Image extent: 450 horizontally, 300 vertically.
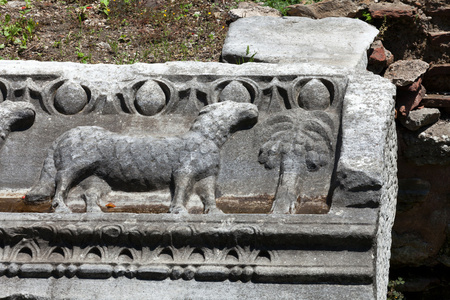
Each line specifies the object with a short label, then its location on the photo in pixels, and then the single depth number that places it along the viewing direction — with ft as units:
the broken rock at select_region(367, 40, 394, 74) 26.89
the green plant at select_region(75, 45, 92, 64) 28.60
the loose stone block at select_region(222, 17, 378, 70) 24.13
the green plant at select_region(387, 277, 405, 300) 28.86
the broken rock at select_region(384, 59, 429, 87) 26.53
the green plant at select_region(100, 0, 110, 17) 31.82
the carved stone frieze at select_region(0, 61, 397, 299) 15.97
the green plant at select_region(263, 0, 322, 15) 31.91
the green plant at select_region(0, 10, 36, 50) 29.91
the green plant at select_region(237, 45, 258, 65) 24.57
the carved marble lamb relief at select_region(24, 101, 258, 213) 18.42
